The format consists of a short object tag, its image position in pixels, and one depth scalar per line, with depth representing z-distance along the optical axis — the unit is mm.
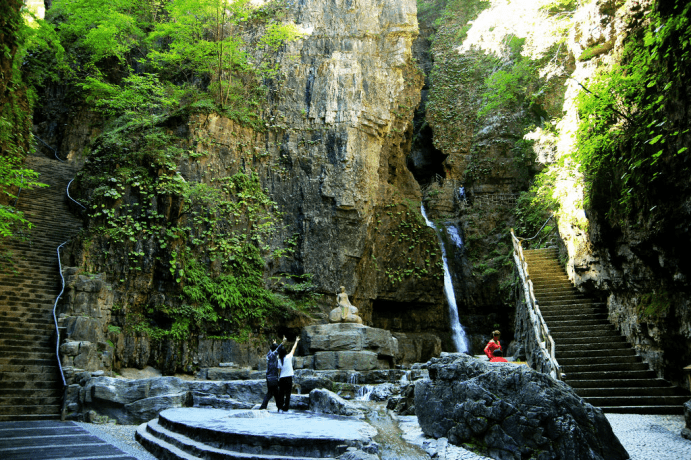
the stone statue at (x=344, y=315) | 14688
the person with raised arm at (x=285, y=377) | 8234
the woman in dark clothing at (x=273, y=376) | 8262
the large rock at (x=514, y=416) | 5191
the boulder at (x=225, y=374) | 12500
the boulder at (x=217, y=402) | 9141
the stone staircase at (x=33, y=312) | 9398
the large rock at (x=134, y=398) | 8703
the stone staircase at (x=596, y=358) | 9055
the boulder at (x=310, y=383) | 11344
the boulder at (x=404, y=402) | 9242
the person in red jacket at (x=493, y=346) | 10023
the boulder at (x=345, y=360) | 13211
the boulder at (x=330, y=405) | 8367
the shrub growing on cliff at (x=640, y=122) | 7367
